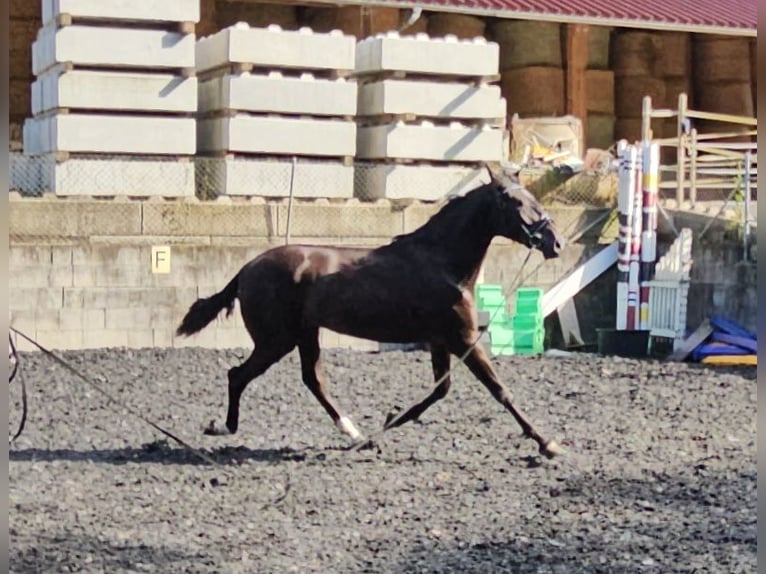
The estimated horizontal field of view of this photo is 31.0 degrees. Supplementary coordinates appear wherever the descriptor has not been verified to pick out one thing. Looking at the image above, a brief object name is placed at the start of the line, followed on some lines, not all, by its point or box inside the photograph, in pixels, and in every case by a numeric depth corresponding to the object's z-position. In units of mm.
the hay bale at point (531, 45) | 21000
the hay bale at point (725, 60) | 22359
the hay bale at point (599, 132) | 21484
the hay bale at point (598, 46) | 21553
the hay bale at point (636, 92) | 22203
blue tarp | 14422
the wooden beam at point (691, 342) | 14602
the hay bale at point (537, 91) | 20891
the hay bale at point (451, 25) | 20844
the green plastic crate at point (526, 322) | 14859
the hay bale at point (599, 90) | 21453
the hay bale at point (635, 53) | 22203
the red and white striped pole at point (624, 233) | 15156
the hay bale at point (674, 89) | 22406
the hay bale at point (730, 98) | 22203
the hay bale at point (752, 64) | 22266
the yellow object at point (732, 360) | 14219
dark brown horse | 9320
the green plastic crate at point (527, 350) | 14812
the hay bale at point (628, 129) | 22328
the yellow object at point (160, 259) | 13508
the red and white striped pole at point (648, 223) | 15172
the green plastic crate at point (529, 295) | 14898
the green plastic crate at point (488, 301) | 14477
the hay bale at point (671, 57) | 22328
